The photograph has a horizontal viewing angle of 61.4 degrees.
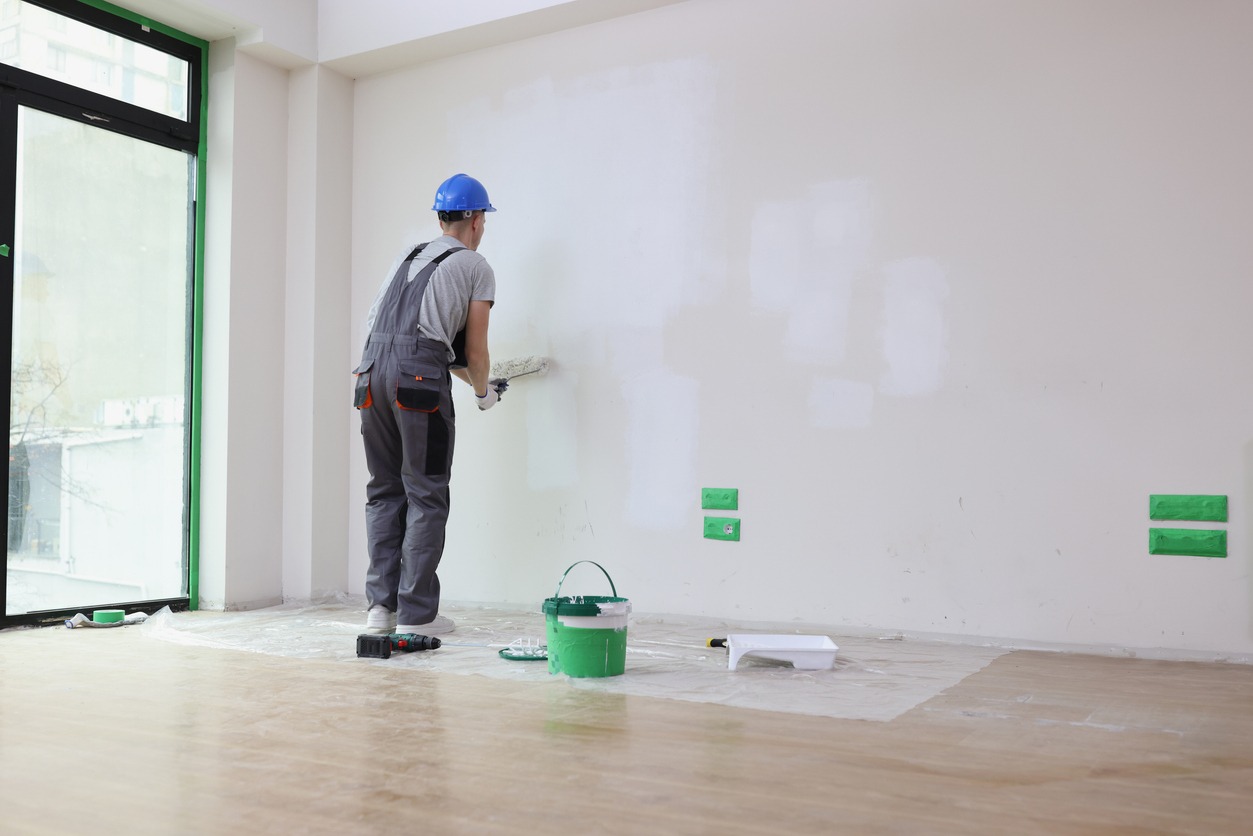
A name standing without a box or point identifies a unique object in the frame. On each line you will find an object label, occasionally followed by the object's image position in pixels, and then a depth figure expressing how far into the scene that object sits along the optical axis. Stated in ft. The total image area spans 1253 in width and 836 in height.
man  11.18
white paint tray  9.22
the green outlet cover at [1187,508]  9.91
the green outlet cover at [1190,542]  9.89
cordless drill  9.89
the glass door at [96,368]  12.38
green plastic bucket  8.74
